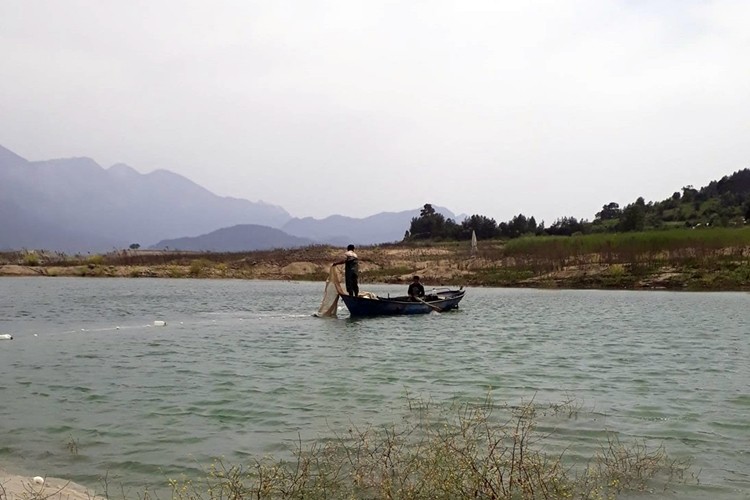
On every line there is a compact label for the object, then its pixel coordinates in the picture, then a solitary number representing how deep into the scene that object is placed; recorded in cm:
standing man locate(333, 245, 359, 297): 2698
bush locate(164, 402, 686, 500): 671
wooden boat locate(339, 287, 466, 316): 2694
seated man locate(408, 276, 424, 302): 2962
